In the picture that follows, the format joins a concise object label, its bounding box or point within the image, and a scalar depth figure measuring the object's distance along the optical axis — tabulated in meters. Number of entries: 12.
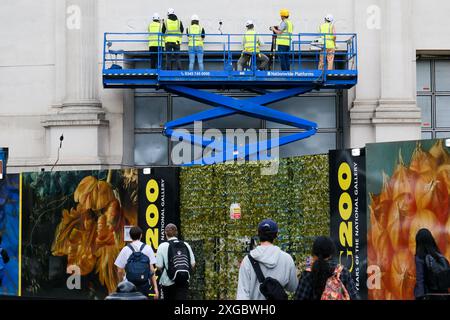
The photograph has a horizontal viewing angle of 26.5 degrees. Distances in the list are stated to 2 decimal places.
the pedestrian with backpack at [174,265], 16.02
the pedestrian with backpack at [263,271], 10.70
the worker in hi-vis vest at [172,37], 28.16
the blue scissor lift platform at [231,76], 27.66
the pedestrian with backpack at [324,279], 9.98
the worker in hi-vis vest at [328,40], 28.03
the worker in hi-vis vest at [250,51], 28.02
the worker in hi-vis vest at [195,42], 28.38
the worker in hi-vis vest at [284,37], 28.09
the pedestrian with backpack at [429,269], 13.16
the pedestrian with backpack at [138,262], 15.64
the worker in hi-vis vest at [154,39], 28.36
